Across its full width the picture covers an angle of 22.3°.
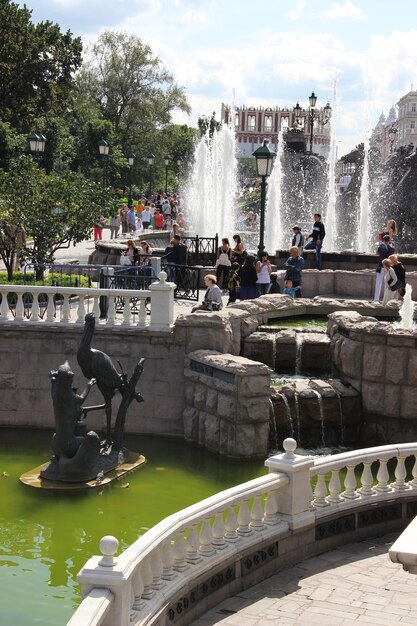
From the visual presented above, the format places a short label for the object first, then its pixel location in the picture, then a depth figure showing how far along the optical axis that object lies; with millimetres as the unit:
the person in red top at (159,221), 43312
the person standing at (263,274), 21109
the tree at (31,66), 52328
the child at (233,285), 20875
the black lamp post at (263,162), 20422
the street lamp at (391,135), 70781
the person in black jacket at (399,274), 19609
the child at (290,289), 21797
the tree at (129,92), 68250
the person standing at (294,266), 21562
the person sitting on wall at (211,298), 17703
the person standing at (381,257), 21402
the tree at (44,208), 22000
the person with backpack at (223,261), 21703
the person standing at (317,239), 25359
